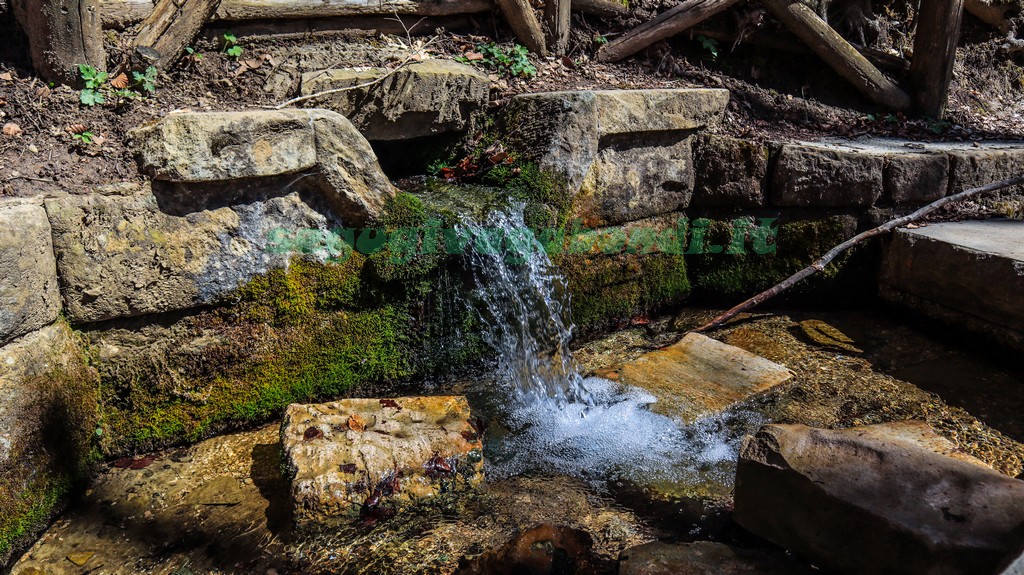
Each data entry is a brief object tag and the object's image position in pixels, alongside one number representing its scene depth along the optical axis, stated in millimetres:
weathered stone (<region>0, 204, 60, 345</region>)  2104
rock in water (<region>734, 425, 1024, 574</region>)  1613
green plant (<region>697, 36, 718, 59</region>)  4957
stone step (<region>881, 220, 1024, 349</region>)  3234
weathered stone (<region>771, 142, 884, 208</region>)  3826
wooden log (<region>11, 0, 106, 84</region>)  2949
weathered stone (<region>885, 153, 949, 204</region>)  3873
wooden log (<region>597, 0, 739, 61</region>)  4676
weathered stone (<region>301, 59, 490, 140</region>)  3355
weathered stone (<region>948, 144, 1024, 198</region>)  3959
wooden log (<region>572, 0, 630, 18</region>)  4684
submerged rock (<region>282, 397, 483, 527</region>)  2299
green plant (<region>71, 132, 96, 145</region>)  2766
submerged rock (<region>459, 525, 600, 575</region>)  2084
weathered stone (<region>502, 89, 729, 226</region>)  3414
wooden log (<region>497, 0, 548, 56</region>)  4277
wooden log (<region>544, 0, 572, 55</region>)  4398
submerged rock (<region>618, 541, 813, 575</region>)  1888
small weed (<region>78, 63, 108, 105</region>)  3008
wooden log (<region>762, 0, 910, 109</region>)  4914
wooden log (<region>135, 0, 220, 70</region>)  3377
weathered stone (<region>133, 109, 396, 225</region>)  2463
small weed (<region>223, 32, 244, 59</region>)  3629
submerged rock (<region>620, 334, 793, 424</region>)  3037
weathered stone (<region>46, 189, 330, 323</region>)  2357
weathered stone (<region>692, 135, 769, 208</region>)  3861
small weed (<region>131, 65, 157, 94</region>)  3209
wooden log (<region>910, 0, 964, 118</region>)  4840
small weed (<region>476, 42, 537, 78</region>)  4148
